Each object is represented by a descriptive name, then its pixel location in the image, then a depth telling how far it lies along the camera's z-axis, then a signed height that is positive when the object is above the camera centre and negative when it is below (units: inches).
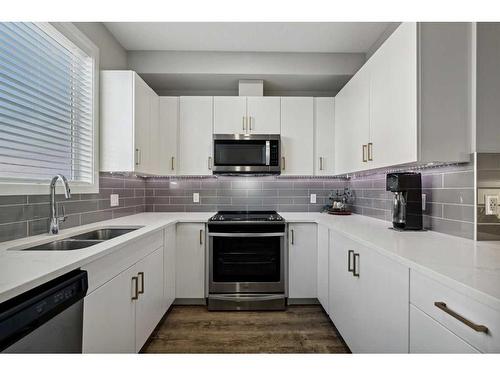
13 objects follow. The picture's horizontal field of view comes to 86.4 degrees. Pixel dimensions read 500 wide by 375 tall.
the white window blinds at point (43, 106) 55.6 +20.4
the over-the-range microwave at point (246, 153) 107.1 +14.5
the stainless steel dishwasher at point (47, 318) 29.8 -16.5
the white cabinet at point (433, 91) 56.8 +21.6
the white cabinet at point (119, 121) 86.6 +22.0
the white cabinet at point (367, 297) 46.0 -23.4
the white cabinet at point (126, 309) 46.9 -26.2
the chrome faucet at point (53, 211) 62.3 -5.5
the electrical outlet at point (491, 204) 54.9 -2.8
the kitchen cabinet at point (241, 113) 110.1 +31.4
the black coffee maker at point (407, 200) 69.6 -2.6
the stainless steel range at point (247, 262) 96.2 -26.8
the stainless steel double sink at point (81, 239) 57.9 -12.9
